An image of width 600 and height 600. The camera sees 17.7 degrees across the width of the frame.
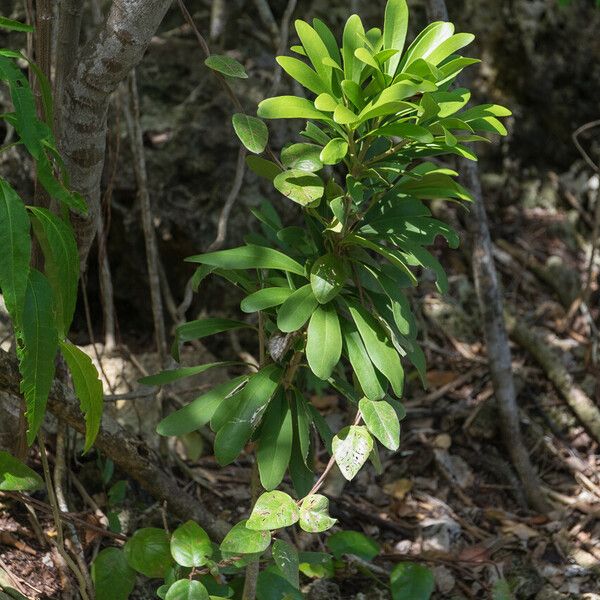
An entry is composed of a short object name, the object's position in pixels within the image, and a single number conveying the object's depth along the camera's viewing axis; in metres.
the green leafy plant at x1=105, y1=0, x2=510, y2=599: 1.54
